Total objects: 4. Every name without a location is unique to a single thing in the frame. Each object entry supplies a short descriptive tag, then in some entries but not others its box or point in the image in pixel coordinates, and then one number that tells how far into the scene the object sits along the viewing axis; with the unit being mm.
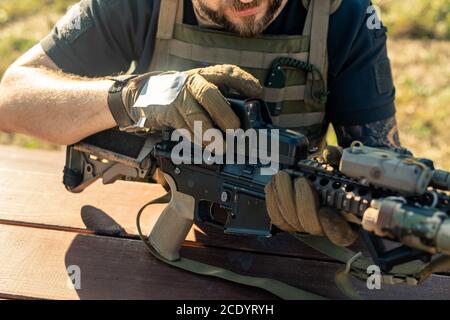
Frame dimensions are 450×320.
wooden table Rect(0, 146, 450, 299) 1749
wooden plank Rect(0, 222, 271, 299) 1741
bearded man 1906
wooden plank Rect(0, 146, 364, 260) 1884
